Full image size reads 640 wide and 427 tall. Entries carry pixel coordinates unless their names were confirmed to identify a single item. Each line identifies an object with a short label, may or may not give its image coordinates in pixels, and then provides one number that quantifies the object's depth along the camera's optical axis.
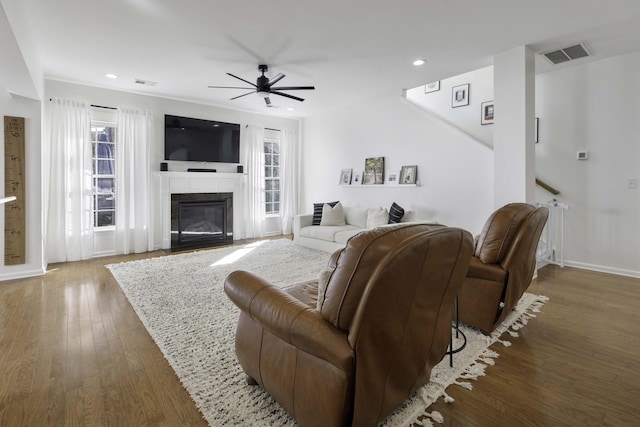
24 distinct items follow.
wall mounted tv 5.44
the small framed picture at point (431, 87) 5.70
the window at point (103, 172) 4.85
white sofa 4.95
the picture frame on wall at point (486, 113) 4.91
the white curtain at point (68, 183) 4.43
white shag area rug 1.57
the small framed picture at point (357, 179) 6.03
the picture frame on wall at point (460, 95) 5.25
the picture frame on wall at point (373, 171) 5.65
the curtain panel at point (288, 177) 6.95
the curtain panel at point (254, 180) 6.39
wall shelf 5.18
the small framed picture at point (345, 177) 6.20
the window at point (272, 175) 6.79
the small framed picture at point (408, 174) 5.13
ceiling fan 3.86
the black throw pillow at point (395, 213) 4.82
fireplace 5.55
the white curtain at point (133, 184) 4.97
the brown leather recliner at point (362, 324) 1.12
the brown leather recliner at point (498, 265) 2.19
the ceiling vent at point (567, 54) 3.51
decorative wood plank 3.70
